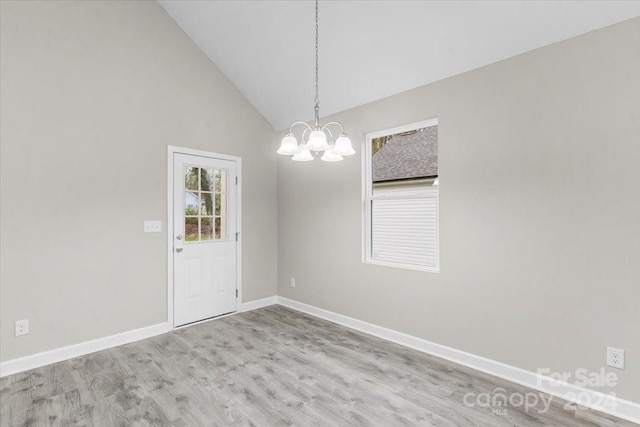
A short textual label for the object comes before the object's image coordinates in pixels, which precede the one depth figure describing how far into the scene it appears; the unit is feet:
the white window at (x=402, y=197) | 10.80
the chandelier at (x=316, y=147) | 6.97
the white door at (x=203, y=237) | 12.82
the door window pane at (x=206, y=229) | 13.55
